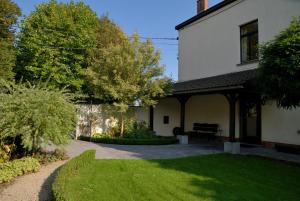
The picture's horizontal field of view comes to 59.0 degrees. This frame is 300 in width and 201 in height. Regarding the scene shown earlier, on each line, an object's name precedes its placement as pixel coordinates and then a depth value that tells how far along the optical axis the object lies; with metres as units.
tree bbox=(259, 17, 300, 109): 6.76
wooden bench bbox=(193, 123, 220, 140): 14.09
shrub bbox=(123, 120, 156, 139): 13.87
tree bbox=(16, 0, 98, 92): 20.09
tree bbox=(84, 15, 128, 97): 21.84
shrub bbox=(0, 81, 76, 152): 7.82
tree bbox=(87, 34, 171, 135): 13.02
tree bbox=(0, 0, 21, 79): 18.77
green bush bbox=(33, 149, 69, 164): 8.70
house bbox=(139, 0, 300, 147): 10.85
